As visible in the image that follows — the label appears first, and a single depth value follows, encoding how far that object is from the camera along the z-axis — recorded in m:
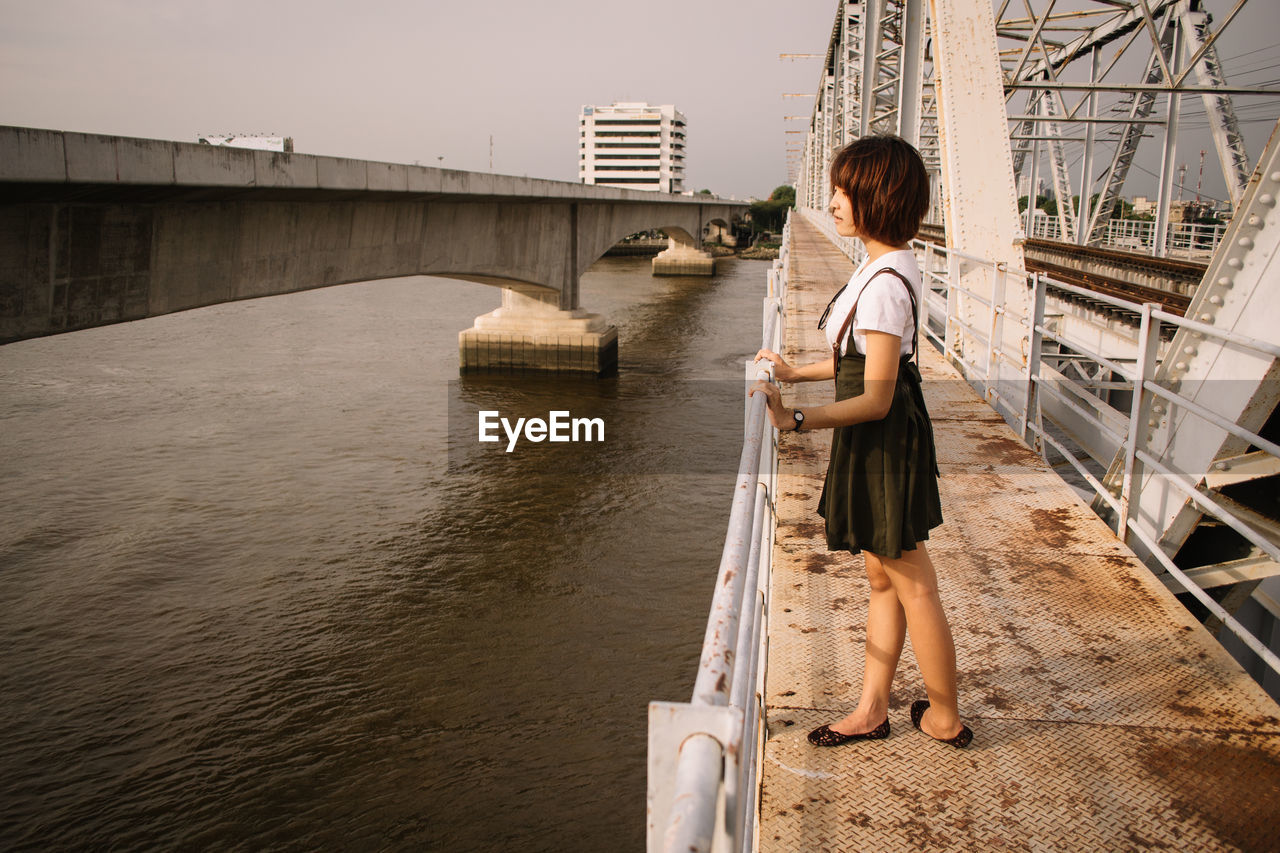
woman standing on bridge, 2.39
